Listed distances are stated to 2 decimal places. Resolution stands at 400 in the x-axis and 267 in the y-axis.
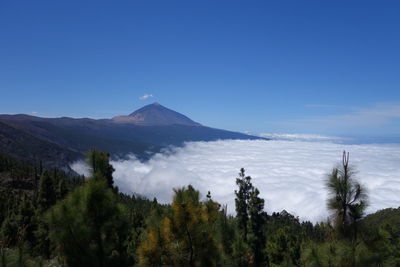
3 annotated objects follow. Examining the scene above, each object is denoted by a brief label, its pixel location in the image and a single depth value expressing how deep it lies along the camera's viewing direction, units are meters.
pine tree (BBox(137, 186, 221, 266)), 9.50
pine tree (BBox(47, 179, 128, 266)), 8.73
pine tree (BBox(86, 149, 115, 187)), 13.74
